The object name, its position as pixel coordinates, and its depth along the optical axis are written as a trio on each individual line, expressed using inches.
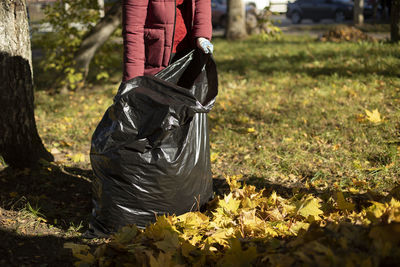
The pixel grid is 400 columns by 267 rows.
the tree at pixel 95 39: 228.8
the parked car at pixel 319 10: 748.6
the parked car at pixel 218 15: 670.5
